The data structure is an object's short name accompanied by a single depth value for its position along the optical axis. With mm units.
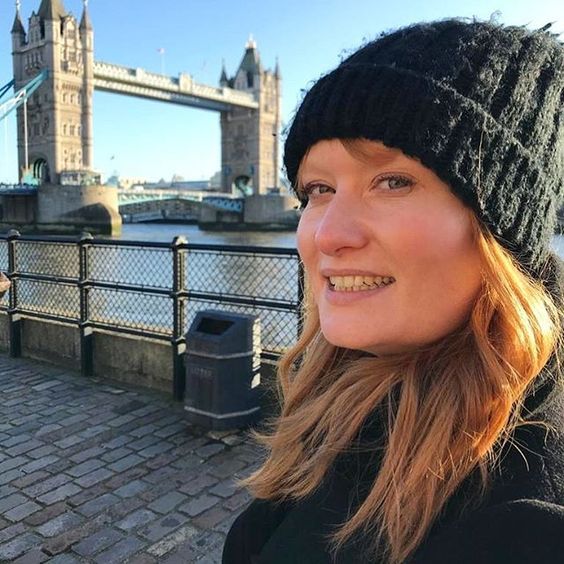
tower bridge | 51375
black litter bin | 4250
